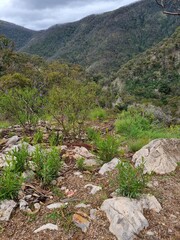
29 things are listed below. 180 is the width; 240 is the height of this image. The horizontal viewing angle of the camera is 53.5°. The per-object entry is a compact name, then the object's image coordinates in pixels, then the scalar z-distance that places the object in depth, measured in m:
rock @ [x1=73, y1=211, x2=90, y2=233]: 2.01
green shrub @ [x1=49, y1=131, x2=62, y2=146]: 3.64
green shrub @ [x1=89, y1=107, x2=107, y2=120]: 6.25
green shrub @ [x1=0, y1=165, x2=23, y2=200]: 2.18
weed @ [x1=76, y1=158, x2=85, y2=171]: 2.83
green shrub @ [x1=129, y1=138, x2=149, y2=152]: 3.47
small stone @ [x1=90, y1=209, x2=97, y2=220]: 2.09
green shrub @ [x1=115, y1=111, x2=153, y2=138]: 4.26
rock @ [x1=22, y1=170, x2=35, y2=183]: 2.54
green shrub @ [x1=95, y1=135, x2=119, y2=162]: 3.00
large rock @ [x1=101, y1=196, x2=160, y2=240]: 1.94
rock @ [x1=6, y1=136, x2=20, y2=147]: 3.63
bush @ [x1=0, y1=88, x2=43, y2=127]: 4.30
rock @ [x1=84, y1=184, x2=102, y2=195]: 2.41
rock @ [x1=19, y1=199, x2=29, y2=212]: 2.20
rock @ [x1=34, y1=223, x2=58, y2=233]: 2.00
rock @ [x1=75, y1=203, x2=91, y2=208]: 2.21
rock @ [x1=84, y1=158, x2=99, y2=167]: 2.99
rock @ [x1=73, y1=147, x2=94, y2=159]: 3.26
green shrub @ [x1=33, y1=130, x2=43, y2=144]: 3.55
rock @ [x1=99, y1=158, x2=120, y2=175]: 2.77
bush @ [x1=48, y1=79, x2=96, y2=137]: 4.08
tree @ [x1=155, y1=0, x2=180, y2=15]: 3.33
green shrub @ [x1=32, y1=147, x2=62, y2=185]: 2.50
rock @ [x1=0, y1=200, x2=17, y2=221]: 2.12
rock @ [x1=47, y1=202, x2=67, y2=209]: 2.21
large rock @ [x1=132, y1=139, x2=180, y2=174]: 2.79
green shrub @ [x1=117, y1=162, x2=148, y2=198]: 2.20
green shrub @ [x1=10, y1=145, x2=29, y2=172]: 2.58
